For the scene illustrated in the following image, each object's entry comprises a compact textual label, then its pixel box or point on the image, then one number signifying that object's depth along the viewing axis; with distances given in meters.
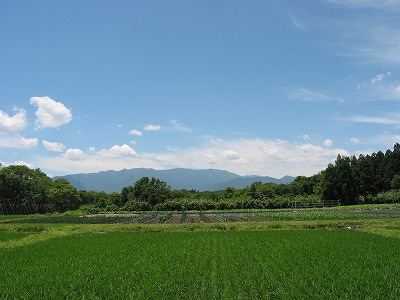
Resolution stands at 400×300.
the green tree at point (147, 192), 83.44
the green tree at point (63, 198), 81.04
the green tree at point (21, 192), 76.62
